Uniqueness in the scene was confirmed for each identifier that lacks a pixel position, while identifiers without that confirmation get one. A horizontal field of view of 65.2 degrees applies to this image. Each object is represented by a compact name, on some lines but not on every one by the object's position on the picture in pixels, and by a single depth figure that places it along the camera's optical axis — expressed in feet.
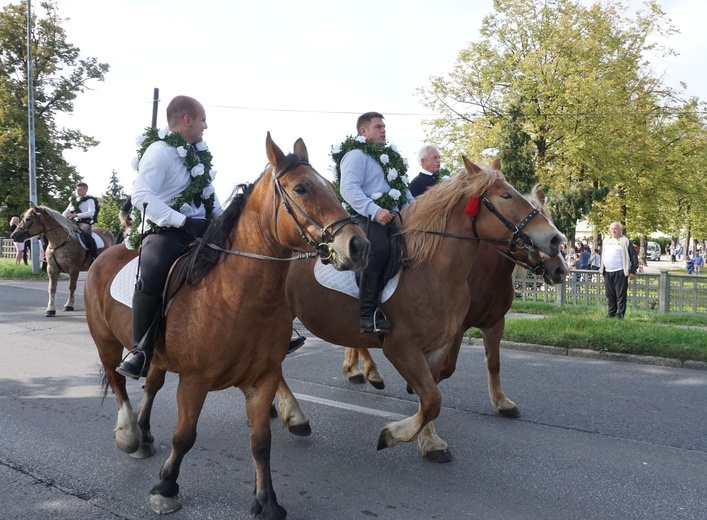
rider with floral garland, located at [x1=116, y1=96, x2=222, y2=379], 11.71
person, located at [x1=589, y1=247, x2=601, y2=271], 72.65
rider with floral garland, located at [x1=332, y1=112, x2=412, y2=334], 14.71
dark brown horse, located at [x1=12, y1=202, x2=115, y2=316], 42.09
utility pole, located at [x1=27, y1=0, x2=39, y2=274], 70.69
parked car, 198.43
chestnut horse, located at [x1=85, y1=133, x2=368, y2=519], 10.39
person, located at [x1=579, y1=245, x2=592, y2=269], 80.32
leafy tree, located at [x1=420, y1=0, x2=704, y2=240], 75.72
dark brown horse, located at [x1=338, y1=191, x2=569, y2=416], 18.04
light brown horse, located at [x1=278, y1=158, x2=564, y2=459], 13.96
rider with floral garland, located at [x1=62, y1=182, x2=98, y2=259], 44.24
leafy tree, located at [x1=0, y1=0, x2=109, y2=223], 97.55
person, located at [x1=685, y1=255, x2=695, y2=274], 111.77
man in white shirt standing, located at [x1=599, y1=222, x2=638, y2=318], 38.09
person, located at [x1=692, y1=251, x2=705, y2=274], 109.87
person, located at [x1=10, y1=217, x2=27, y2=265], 88.12
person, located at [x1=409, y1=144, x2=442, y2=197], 18.79
